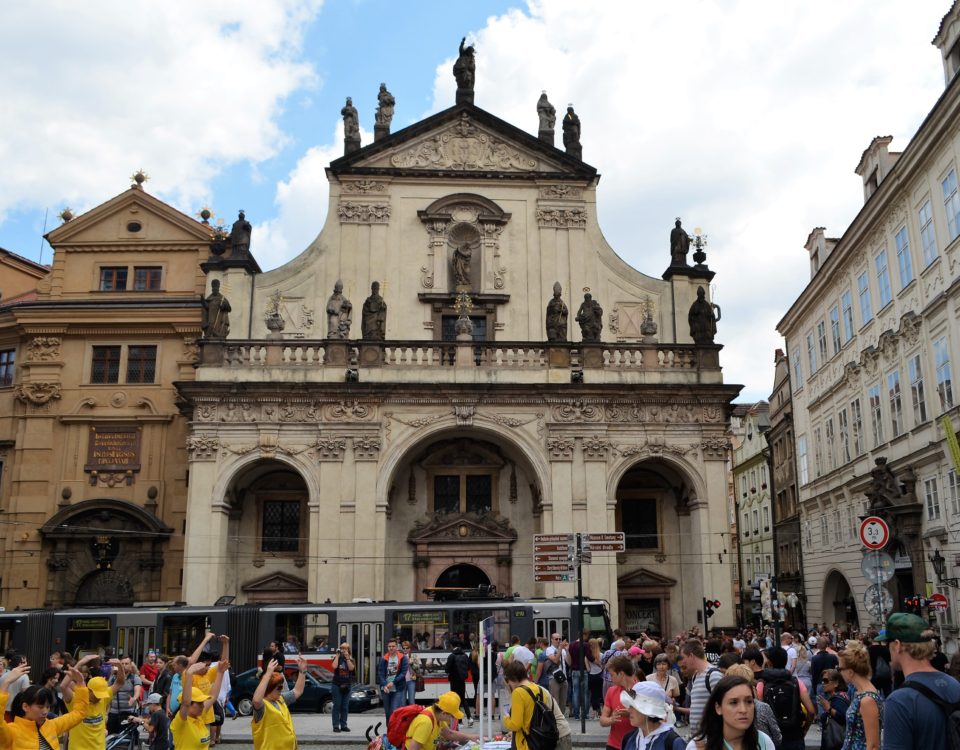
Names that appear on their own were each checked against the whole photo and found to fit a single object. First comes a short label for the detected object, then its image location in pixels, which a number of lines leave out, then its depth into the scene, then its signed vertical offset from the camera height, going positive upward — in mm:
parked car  22109 -2316
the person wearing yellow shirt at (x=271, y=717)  8000 -1037
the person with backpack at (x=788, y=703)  8188 -955
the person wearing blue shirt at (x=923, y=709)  4734 -589
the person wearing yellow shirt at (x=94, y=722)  9234 -1241
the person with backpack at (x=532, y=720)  7793 -1037
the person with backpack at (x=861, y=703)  6148 -744
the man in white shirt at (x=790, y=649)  15402 -950
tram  24641 -837
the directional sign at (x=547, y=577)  18256 +282
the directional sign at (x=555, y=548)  18219 +841
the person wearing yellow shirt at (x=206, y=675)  9055 -794
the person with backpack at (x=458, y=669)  19312 -1549
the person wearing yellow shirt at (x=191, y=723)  8450 -1150
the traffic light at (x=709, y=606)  29625 -459
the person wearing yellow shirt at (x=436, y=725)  7645 -1090
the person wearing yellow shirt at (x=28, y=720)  7656 -1009
